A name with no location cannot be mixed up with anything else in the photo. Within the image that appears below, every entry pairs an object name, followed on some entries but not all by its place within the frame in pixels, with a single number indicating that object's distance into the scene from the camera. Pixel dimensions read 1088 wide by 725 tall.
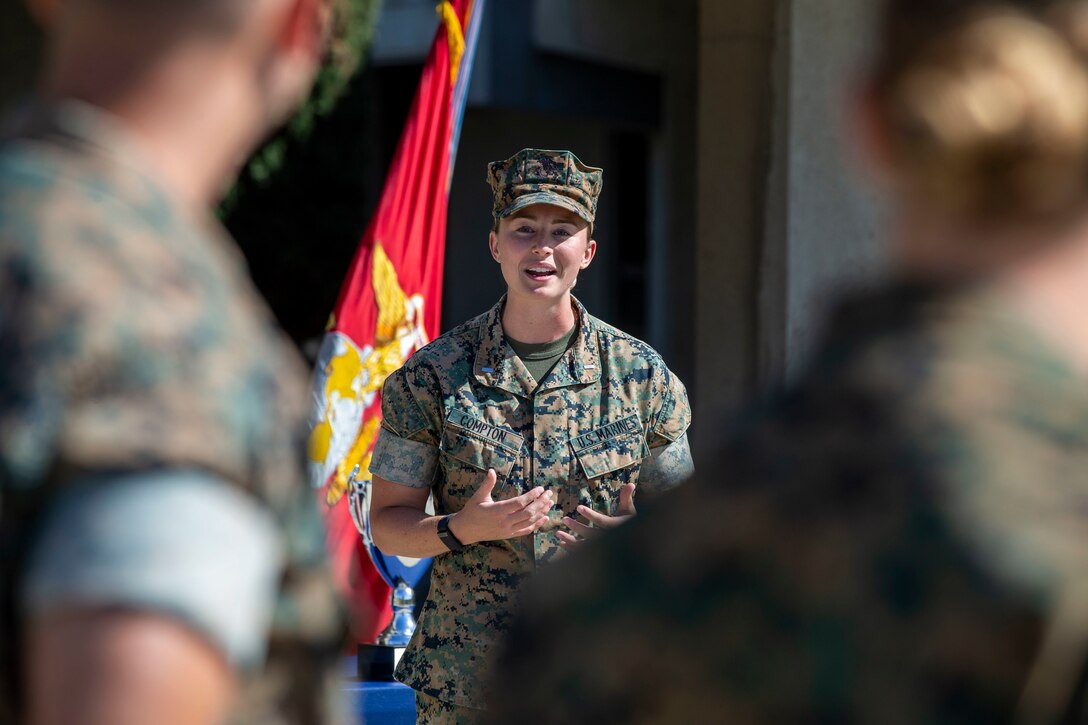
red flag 9.31
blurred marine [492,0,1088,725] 1.68
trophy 7.97
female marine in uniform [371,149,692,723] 6.40
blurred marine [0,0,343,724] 1.68
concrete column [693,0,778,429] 14.34
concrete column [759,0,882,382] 11.95
